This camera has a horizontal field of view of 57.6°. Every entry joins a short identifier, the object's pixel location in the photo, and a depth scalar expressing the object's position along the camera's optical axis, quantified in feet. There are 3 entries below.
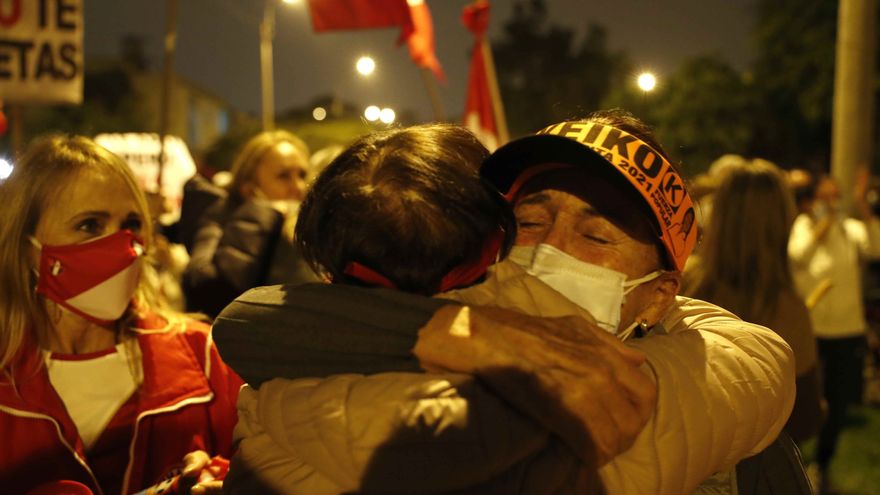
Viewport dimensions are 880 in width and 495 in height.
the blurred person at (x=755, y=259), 11.30
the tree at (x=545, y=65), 194.08
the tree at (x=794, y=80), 106.45
